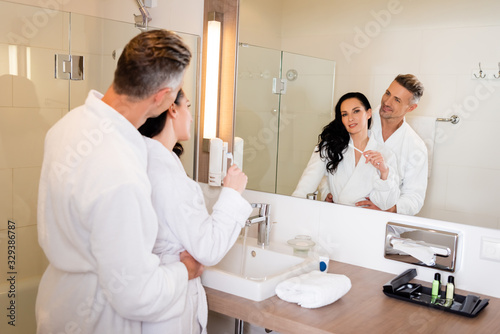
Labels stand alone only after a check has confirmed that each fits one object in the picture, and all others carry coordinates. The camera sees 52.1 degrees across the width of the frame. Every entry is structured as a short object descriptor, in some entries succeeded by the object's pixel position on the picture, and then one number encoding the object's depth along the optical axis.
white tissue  1.71
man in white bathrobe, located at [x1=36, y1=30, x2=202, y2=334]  1.17
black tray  1.50
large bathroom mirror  1.58
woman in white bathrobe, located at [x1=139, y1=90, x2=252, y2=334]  1.42
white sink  1.57
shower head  2.33
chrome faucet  1.93
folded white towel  1.49
